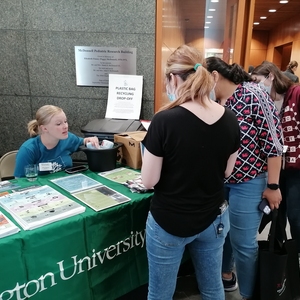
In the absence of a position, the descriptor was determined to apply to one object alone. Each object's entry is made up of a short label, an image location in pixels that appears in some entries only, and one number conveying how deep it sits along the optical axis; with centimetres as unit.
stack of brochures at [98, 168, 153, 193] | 152
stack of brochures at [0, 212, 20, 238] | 106
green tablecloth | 107
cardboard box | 185
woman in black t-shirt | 92
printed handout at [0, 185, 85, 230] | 116
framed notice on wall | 256
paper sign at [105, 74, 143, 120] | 249
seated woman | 171
